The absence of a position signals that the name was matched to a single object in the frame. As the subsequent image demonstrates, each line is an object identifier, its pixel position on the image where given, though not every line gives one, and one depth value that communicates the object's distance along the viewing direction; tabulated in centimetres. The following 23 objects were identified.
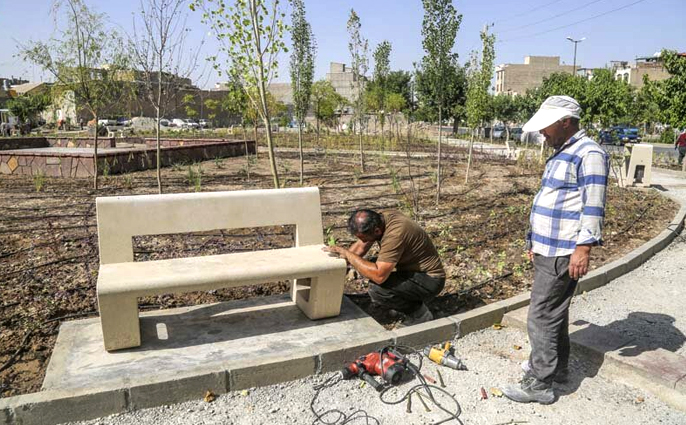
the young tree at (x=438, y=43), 895
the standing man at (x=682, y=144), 1780
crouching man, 388
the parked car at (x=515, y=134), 3705
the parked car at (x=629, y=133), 3484
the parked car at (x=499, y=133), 4062
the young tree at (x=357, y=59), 1378
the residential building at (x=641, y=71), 6280
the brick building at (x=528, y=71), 8356
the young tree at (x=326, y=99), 3306
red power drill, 331
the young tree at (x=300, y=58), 1252
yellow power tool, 358
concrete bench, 340
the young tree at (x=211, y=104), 3880
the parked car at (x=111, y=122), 4112
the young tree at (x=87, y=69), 998
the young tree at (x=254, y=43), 614
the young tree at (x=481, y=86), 1252
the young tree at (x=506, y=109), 4903
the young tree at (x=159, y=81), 815
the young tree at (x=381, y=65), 1529
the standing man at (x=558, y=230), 284
